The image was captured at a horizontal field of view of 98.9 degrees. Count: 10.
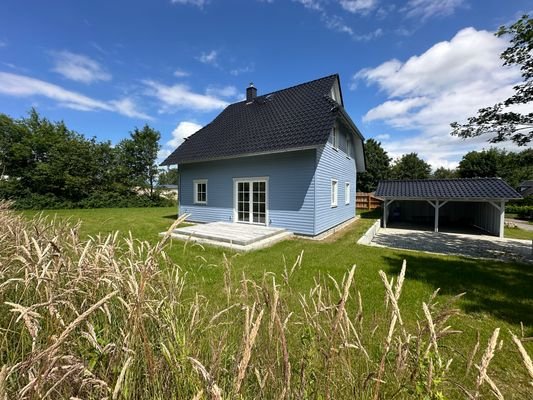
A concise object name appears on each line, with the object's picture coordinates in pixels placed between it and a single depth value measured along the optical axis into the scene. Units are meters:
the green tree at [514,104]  5.99
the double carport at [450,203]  10.88
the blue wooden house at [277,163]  8.70
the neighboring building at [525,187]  32.89
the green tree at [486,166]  30.80
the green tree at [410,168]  37.25
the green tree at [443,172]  48.91
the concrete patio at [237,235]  7.09
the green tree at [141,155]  25.89
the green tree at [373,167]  30.06
